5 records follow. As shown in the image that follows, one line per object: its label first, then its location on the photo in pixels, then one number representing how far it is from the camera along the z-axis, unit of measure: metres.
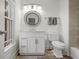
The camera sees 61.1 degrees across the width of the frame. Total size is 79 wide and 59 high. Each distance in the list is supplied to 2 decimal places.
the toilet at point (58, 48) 2.45
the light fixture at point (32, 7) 3.33
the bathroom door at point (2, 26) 1.28
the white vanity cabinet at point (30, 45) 2.64
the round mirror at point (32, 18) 3.28
